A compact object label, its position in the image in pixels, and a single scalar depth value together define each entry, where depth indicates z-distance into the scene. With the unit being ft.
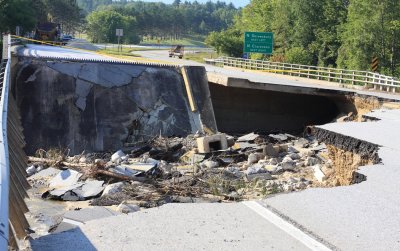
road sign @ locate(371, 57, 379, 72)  135.33
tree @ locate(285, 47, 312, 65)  214.28
